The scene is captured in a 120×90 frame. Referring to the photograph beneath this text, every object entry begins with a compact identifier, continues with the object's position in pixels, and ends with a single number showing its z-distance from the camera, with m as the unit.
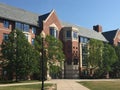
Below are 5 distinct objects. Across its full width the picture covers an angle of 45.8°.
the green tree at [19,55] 24.48
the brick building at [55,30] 29.88
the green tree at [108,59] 37.14
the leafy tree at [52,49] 29.41
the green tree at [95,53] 36.91
